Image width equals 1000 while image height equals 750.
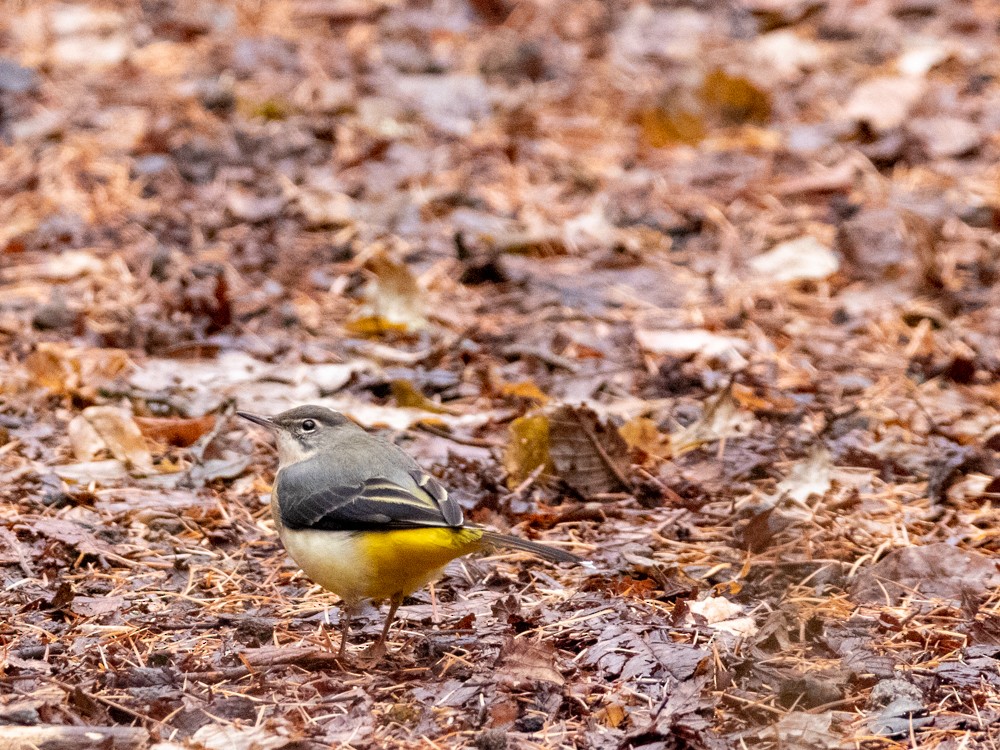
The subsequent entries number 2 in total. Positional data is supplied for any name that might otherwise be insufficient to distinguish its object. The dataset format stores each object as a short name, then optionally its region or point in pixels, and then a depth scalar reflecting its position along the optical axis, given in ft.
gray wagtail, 24.99
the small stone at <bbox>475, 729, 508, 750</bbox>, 21.53
